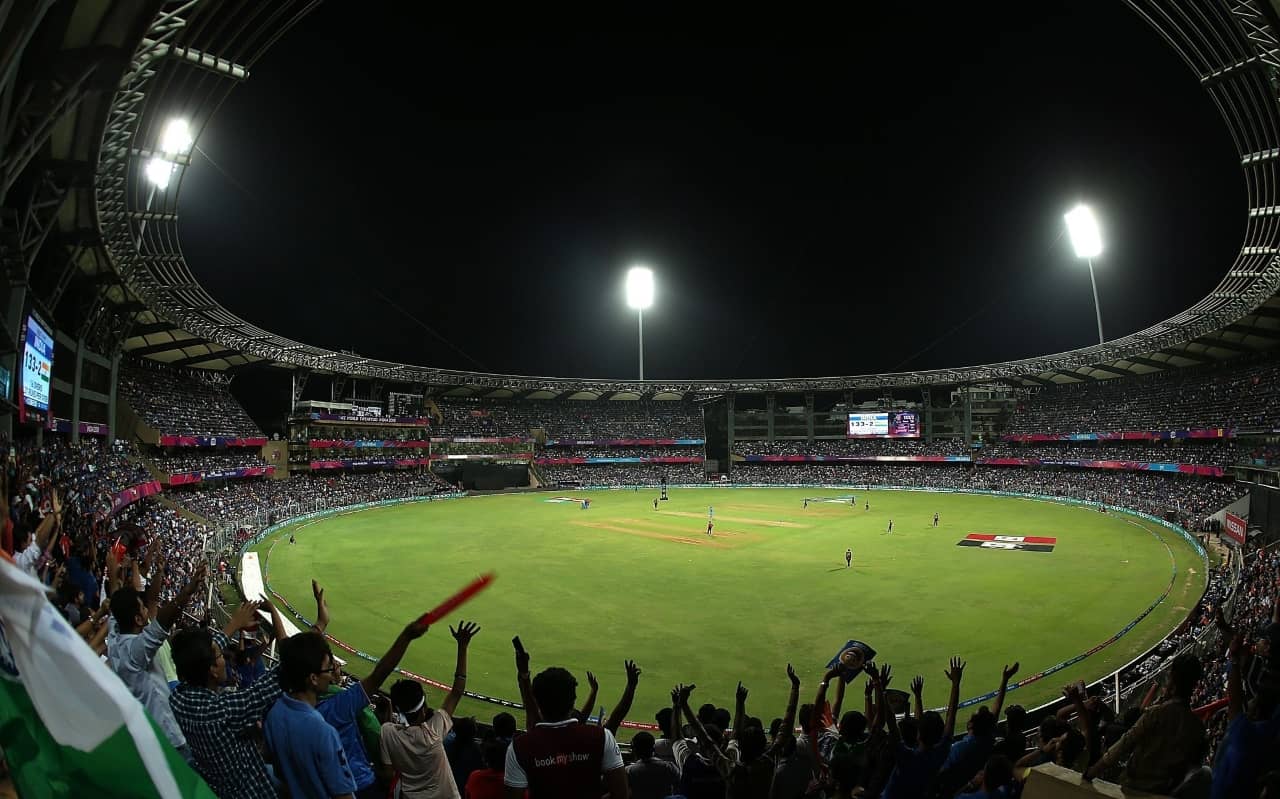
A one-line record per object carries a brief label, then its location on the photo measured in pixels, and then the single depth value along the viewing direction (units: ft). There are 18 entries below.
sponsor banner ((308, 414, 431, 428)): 212.64
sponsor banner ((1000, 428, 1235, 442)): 153.14
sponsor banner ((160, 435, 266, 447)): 151.53
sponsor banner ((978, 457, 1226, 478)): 147.54
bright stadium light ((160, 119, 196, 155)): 69.26
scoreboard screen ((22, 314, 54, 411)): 68.08
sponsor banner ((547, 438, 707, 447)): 294.87
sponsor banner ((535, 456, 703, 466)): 282.15
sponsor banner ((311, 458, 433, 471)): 212.84
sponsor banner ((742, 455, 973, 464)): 260.70
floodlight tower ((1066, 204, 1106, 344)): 156.46
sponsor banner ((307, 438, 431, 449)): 211.04
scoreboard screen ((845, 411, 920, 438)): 264.72
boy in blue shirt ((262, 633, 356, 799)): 11.18
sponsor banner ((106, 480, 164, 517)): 86.83
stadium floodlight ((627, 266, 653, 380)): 250.98
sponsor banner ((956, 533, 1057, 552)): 117.12
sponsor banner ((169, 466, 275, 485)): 145.69
